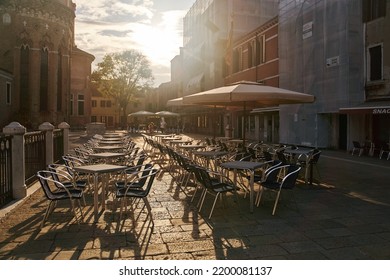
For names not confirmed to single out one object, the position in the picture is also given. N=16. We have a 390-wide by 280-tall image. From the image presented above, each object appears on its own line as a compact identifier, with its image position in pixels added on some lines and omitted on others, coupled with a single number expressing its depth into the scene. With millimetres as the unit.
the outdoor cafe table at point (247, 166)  6297
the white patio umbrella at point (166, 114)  32047
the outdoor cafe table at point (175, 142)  14561
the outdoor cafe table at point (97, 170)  5970
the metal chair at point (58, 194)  5312
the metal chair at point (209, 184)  5883
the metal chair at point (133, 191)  5567
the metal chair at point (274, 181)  6164
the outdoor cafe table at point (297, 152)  10141
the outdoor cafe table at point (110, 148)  10954
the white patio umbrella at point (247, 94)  8500
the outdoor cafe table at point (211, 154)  9189
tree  50438
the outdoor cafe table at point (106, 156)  8328
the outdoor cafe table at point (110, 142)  14688
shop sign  14815
